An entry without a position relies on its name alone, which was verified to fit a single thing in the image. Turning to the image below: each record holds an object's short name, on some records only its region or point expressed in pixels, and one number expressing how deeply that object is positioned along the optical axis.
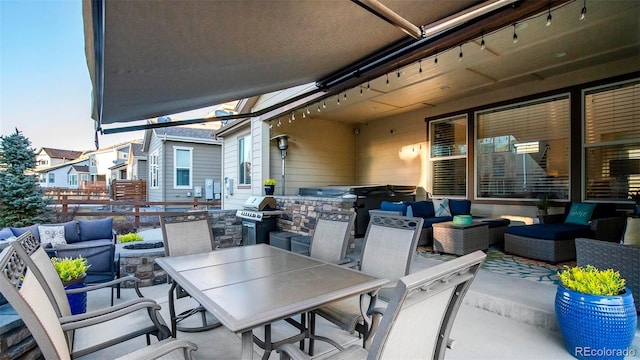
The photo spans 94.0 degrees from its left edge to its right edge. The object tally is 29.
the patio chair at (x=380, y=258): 2.10
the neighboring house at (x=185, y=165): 12.20
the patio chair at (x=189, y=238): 3.02
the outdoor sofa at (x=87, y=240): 3.67
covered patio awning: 1.68
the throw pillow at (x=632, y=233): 2.72
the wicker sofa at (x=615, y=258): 2.46
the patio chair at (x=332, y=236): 2.85
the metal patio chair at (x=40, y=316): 1.14
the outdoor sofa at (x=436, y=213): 5.61
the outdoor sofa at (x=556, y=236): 4.20
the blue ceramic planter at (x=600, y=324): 2.09
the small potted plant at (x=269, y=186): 6.66
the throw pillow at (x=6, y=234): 4.17
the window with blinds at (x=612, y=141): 5.01
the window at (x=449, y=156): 7.14
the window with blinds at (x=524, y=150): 5.78
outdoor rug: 3.66
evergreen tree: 7.25
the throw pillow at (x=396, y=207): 5.66
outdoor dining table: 1.50
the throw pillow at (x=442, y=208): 6.42
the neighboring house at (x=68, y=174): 27.75
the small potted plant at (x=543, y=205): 5.56
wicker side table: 4.69
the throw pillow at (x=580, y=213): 4.89
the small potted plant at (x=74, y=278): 2.62
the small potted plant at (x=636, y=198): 4.17
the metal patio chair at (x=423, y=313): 0.97
